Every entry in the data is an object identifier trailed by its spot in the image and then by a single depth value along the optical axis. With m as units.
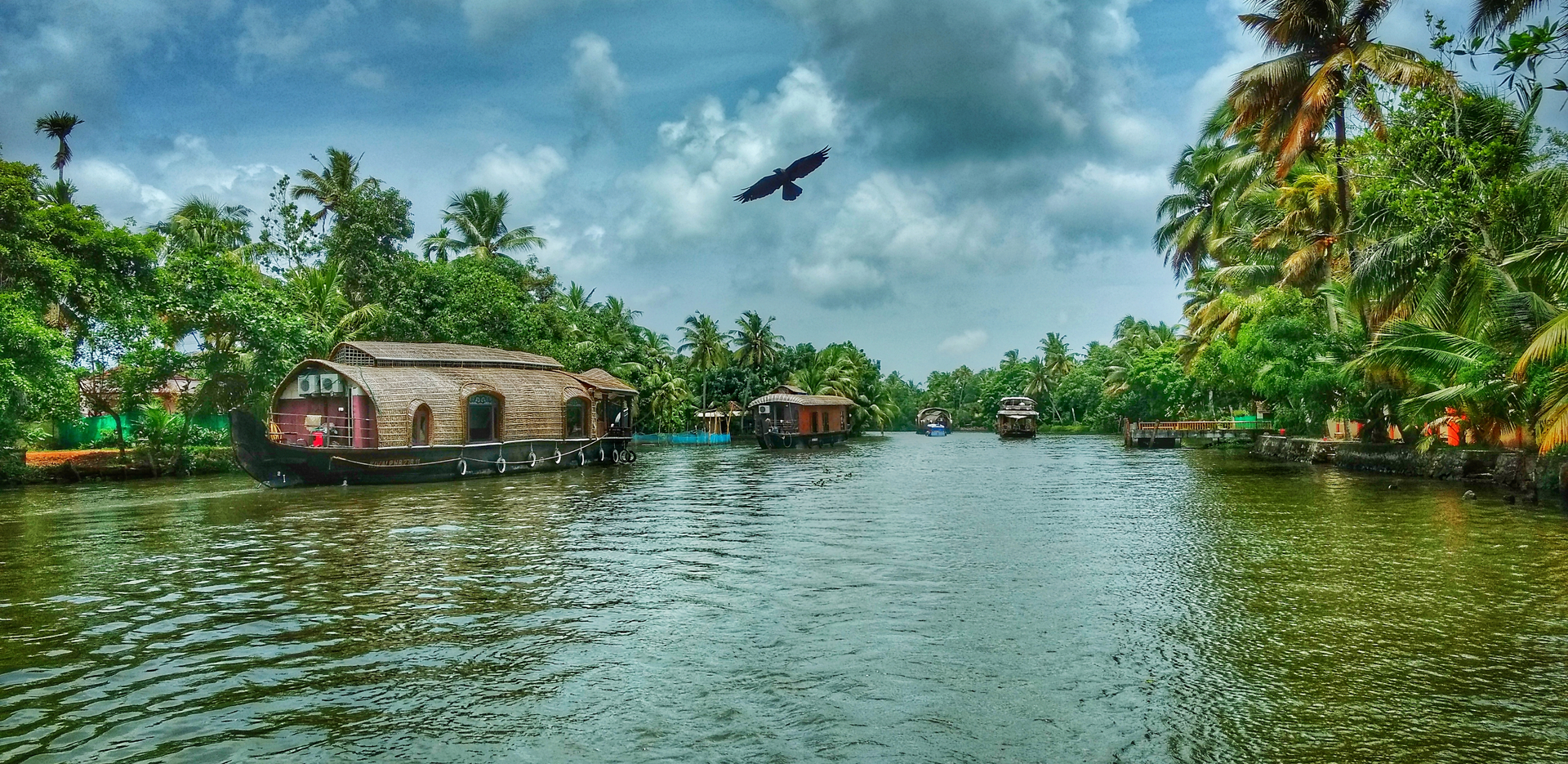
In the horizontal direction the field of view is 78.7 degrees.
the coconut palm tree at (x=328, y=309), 32.59
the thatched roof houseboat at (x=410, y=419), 22.03
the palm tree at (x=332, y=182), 36.41
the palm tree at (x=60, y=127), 30.61
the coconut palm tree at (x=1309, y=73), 19.83
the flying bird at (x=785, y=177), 8.36
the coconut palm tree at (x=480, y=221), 41.81
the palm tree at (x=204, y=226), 35.09
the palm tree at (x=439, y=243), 42.16
